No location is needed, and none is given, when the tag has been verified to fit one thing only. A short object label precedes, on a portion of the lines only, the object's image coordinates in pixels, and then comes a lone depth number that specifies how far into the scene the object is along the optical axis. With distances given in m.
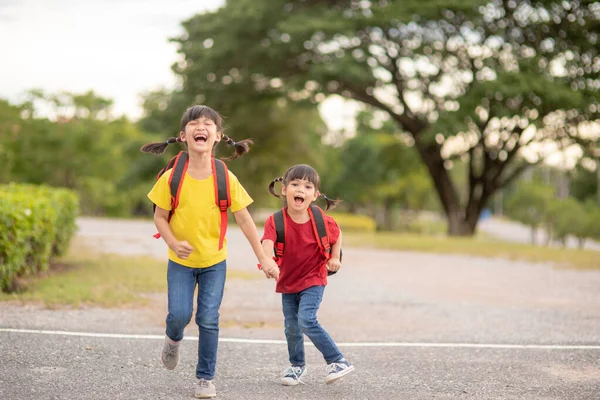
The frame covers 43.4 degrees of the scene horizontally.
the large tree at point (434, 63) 21.72
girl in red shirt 4.80
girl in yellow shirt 4.49
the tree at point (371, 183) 58.47
